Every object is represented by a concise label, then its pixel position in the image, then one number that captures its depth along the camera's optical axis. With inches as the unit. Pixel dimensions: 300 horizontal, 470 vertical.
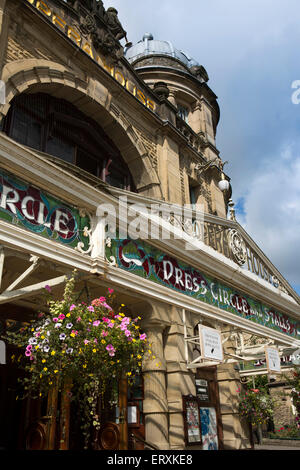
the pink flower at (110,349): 178.7
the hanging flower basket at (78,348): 170.9
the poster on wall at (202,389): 387.5
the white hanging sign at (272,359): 337.0
